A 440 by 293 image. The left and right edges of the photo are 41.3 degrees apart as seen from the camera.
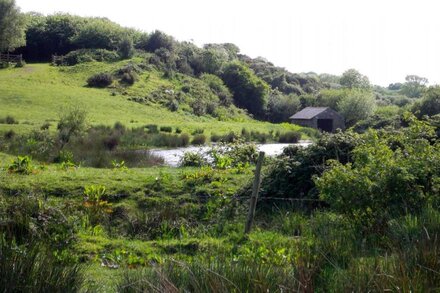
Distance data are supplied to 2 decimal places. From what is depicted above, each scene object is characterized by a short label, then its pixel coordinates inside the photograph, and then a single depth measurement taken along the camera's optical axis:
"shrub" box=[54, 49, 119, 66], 84.62
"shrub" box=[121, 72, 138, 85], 77.50
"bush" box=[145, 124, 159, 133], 43.76
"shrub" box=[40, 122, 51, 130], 36.94
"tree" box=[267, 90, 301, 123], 99.31
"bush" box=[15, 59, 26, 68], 77.06
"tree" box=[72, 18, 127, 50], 97.00
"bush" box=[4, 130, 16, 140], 30.95
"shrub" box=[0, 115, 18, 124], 40.32
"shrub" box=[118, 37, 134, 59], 93.25
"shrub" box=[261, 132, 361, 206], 15.43
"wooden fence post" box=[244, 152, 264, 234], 11.76
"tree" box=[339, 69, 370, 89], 149.38
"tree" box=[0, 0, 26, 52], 73.69
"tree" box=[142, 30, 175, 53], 106.51
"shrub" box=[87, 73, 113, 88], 73.56
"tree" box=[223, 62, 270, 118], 99.62
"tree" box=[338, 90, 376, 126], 94.81
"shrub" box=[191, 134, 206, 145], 38.53
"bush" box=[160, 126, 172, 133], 46.25
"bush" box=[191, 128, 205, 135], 46.81
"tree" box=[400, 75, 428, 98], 189.38
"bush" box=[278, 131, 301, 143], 49.81
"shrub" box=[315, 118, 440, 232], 11.04
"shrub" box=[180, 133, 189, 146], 37.69
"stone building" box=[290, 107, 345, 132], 82.79
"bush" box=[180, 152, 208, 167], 21.69
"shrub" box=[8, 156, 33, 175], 16.35
